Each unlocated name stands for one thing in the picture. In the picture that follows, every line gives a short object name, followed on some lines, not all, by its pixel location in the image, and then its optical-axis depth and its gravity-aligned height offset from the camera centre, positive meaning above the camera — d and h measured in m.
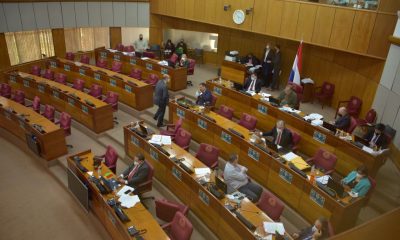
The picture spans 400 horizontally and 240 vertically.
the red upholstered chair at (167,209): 5.41 -3.36
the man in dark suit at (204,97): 9.25 -2.61
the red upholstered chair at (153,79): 11.21 -2.64
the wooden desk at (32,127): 7.93 -3.32
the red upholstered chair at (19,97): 10.43 -3.25
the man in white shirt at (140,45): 16.31 -2.22
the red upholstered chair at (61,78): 11.77 -2.91
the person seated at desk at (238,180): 6.13 -3.21
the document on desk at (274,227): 4.88 -3.21
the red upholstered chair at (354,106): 9.73 -2.73
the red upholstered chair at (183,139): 7.61 -3.11
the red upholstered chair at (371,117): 8.64 -2.66
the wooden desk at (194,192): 5.18 -3.34
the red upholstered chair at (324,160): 6.53 -2.96
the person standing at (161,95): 9.18 -2.59
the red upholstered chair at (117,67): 12.78 -2.62
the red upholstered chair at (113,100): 9.90 -3.00
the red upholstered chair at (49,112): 9.26 -3.26
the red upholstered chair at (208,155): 6.96 -3.16
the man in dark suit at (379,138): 6.92 -2.57
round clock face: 12.10 -0.41
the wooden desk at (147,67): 11.55 -2.45
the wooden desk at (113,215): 5.02 -3.42
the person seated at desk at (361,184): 5.60 -2.86
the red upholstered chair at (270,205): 5.41 -3.25
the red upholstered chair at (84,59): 13.88 -2.60
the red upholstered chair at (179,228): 4.84 -3.34
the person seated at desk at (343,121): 7.86 -2.54
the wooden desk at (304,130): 6.69 -2.82
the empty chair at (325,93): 10.83 -2.66
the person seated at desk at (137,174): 6.23 -3.27
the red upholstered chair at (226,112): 8.85 -2.83
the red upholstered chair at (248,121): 8.24 -2.84
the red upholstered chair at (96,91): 10.41 -2.92
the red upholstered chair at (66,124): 8.68 -3.32
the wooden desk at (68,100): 9.16 -3.10
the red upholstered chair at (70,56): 14.11 -2.55
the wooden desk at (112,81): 10.27 -2.79
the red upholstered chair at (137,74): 11.92 -2.64
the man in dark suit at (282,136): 7.37 -2.83
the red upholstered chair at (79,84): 11.01 -2.90
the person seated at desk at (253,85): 10.30 -2.42
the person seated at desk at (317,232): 4.78 -3.16
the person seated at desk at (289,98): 8.95 -2.39
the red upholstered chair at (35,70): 12.73 -2.92
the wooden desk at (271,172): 5.48 -3.17
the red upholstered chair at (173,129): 8.02 -3.14
